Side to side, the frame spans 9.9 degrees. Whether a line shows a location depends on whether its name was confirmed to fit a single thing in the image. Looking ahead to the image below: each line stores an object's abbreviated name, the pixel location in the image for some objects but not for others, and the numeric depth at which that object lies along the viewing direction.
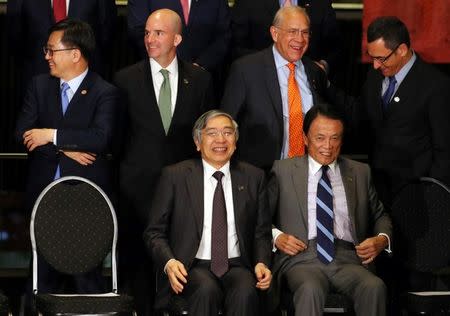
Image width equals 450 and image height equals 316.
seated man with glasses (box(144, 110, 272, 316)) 13.01
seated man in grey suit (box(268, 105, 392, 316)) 13.46
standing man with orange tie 14.75
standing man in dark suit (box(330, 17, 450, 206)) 14.74
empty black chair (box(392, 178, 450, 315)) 14.02
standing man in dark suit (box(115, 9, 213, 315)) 14.51
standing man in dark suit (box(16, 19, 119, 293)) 13.97
